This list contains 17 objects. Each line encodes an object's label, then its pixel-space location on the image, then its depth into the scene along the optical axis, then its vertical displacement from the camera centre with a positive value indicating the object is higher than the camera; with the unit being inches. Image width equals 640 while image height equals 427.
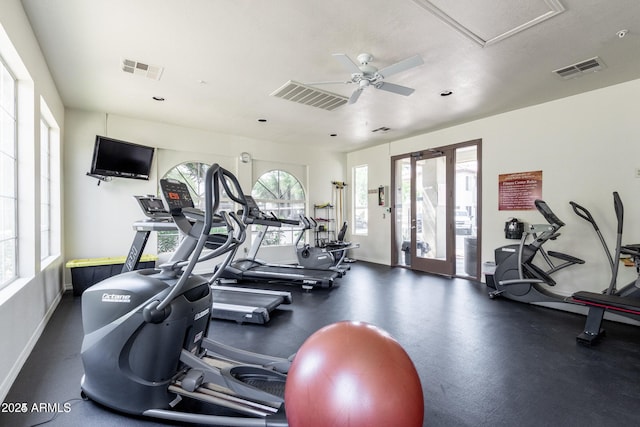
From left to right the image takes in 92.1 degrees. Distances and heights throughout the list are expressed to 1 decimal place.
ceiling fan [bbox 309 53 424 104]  119.6 +59.2
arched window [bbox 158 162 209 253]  236.2 +25.3
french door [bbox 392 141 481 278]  235.8 +3.5
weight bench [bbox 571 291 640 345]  117.5 -36.6
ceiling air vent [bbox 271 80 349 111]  164.7 +67.4
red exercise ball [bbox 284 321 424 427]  46.4 -27.1
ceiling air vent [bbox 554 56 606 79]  137.4 +67.9
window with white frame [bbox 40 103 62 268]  174.1 +12.5
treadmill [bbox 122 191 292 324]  101.8 -43.7
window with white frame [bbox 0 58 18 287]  104.0 +11.2
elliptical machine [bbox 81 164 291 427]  72.1 -33.6
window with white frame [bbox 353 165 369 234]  324.5 +15.4
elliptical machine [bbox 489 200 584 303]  164.7 -29.9
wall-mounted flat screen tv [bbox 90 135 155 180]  189.9 +35.5
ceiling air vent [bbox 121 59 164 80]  139.8 +67.8
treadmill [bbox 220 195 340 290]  206.4 -42.0
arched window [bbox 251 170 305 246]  286.4 +14.0
